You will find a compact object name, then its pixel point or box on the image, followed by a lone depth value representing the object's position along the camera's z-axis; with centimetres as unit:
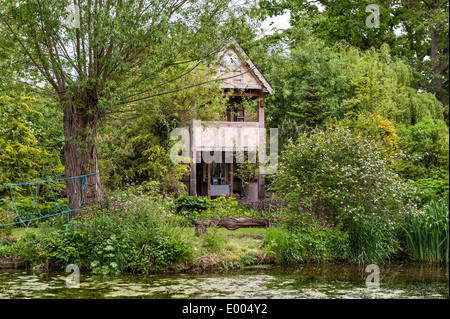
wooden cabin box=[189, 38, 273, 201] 2002
